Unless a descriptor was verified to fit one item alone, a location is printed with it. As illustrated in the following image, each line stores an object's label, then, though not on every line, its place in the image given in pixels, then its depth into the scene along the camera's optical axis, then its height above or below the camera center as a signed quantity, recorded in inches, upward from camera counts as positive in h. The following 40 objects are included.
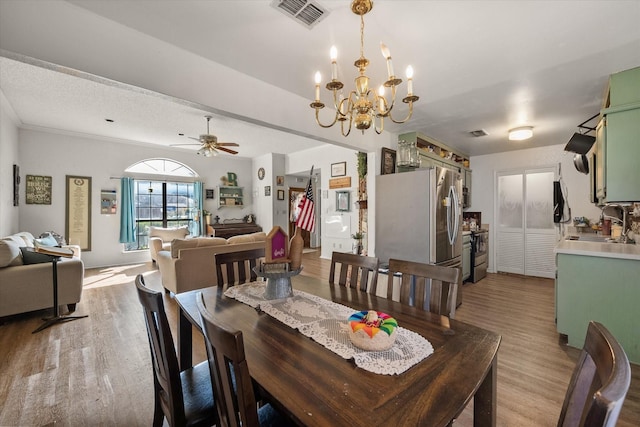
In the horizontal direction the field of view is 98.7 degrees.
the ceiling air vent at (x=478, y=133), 167.3 +50.0
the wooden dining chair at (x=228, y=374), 26.5 -17.2
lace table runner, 38.6 -20.6
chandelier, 60.7 +28.6
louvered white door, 203.0 -7.5
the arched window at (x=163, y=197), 253.1 +15.3
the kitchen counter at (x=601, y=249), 89.0 -12.6
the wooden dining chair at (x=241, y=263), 81.8 -16.1
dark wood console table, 271.0 -17.1
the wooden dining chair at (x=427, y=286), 57.7 -16.4
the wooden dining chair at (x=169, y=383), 41.4 -28.1
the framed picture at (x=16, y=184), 176.1 +18.2
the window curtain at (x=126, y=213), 237.0 -0.5
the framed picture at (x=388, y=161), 160.6 +30.8
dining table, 29.2 -21.1
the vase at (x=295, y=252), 66.5 -9.5
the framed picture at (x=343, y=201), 237.5 +10.4
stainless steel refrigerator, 132.3 -2.0
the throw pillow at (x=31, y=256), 126.0 -20.4
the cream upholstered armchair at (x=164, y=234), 236.6 -19.7
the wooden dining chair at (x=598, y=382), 17.6 -13.2
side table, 119.0 -42.4
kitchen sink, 132.3 -12.7
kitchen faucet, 119.4 -6.9
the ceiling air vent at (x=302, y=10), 65.3 +49.9
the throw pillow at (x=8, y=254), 116.6 -17.9
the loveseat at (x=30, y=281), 116.6 -31.0
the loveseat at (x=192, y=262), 143.9 -26.7
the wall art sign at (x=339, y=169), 238.8 +39.0
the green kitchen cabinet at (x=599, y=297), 88.8 -28.8
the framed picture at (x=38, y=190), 200.1 +16.5
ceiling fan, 183.3 +47.4
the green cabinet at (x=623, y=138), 90.3 +25.3
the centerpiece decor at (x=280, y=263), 64.0 -12.0
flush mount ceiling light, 156.6 +46.2
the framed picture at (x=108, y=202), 231.0 +8.7
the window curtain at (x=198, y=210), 276.7 +2.5
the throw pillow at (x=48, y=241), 158.7 -17.1
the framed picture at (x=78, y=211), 216.1 +1.0
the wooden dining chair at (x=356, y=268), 73.2 -15.5
